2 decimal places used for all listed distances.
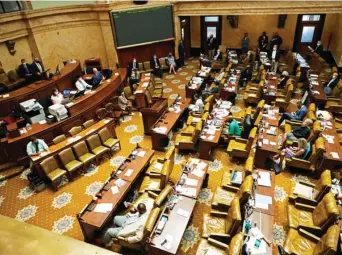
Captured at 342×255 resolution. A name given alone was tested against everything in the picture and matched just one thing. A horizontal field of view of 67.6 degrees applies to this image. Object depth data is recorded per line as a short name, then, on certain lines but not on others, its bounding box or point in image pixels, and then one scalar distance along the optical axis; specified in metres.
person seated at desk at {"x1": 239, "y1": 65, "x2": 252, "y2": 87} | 12.35
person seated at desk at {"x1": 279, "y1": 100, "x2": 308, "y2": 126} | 8.48
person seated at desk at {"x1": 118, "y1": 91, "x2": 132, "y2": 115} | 10.02
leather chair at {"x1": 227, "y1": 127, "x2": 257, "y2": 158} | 6.98
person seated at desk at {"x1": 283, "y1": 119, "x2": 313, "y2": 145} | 7.49
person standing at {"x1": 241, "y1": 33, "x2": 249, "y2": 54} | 14.80
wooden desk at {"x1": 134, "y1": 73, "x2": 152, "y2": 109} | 10.05
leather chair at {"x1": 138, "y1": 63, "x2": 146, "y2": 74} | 13.79
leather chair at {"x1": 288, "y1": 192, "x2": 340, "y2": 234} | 4.75
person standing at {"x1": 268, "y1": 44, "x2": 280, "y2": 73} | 12.75
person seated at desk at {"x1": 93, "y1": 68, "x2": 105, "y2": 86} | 10.45
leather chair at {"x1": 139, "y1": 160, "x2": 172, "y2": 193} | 6.01
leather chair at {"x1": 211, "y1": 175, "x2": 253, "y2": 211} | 5.21
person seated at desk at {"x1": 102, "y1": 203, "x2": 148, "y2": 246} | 4.88
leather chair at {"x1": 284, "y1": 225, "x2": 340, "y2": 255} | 4.18
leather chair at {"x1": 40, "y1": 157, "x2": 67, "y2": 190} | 6.90
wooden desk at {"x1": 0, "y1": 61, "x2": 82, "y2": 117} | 8.90
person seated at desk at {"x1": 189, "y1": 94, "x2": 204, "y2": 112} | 9.27
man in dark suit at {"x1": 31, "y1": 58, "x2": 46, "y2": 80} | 10.11
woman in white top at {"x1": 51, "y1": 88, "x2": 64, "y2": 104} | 9.29
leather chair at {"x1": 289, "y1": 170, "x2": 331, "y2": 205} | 5.35
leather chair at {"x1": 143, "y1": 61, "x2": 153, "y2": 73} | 13.93
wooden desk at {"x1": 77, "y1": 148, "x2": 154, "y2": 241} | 5.23
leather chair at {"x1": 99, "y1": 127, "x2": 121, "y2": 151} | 8.08
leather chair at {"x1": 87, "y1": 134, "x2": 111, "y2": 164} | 7.78
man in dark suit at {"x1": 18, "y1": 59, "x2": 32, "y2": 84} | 10.38
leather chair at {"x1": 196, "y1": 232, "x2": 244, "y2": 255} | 4.21
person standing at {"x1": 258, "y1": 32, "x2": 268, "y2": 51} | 14.70
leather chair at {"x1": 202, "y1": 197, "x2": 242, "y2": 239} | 4.72
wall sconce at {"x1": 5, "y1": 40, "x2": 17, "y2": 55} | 10.51
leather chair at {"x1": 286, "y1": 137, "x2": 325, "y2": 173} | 6.47
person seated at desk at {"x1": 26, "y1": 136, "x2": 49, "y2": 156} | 7.21
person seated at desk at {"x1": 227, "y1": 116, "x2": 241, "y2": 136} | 7.78
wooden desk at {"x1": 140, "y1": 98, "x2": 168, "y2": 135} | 8.57
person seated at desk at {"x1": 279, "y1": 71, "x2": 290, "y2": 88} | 11.13
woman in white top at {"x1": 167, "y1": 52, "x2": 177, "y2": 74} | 13.93
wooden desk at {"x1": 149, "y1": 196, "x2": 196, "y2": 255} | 4.59
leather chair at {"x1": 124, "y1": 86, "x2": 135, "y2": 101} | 10.84
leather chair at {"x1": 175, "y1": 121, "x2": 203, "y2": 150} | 7.61
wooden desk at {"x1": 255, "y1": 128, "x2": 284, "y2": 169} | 6.95
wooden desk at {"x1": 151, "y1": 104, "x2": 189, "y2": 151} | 7.98
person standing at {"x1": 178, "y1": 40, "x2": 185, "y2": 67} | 14.29
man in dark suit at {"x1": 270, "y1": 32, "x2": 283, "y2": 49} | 14.62
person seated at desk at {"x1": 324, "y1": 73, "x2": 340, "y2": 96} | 9.83
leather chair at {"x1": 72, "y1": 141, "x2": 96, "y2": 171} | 7.50
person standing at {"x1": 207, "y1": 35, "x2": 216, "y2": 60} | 15.24
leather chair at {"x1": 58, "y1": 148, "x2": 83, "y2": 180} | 7.19
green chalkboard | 12.77
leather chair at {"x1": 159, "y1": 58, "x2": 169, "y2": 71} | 14.22
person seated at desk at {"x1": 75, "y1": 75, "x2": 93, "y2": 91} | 10.03
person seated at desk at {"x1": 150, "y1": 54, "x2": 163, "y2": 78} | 13.73
